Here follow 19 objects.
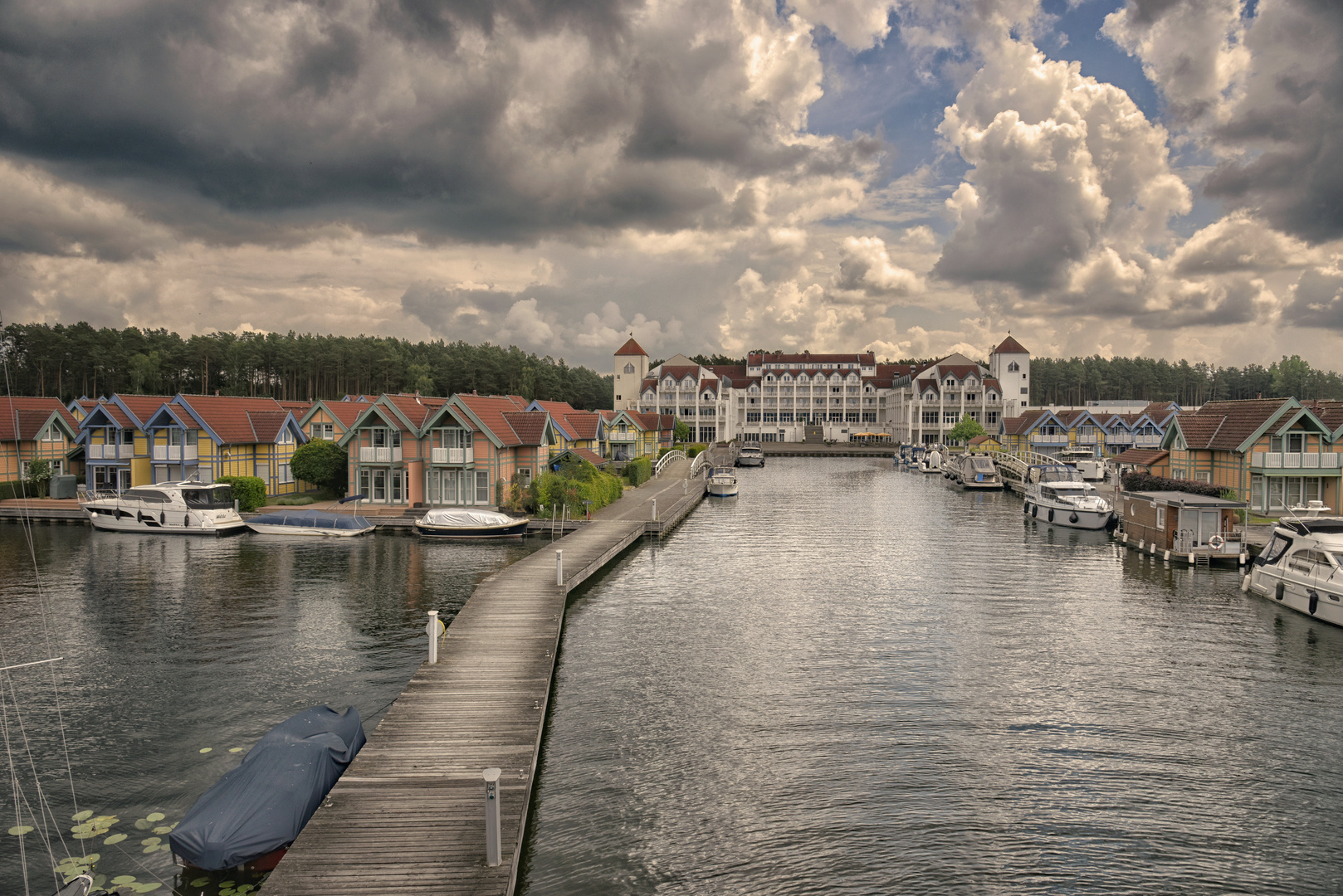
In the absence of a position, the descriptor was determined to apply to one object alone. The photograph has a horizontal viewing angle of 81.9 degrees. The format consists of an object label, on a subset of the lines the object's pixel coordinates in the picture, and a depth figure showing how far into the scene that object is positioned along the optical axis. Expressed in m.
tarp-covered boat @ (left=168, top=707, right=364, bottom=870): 11.36
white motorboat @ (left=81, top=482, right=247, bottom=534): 42.34
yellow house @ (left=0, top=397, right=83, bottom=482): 54.22
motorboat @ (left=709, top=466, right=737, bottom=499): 63.62
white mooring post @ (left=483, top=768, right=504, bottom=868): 10.55
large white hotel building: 128.38
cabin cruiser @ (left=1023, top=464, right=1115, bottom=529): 45.75
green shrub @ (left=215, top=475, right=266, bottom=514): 46.22
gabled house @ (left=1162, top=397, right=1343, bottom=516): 41.97
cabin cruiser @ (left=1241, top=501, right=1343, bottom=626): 25.09
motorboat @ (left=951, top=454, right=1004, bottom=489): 72.00
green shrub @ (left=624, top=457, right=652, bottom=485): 65.38
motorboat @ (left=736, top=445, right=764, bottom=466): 95.38
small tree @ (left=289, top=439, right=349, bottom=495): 50.04
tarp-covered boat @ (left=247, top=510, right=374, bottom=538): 41.06
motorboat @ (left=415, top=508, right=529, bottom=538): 40.31
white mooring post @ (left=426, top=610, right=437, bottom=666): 18.67
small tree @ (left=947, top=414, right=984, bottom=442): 108.38
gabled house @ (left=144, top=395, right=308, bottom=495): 48.56
